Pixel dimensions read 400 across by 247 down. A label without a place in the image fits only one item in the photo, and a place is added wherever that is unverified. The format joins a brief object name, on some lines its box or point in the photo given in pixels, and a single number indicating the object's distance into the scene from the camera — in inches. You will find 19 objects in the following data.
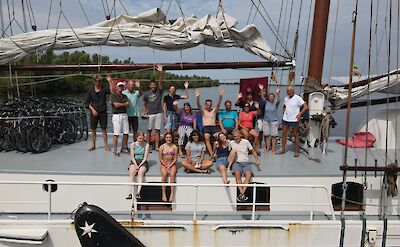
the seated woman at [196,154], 285.4
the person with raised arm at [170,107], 336.5
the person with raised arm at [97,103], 324.2
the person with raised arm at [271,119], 339.6
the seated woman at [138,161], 268.6
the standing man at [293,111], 329.4
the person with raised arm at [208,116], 318.5
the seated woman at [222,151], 284.2
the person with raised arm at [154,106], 326.3
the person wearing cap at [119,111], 317.1
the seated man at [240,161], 268.7
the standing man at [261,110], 349.4
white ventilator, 370.3
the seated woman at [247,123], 331.9
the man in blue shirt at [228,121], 335.3
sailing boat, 236.8
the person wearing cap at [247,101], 348.7
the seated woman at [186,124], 324.5
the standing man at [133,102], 333.7
